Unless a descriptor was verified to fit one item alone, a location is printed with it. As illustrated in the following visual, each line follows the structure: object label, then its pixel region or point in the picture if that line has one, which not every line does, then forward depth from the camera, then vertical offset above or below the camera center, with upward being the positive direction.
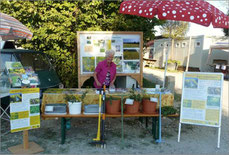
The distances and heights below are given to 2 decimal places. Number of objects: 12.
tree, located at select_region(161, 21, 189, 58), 17.04 +2.92
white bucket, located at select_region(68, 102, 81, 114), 3.46 -0.79
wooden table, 3.56 -0.72
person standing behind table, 4.41 -0.25
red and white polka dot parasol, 3.19 +0.86
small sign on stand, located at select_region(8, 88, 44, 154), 3.12 -0.84
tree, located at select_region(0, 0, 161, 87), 5.99 +1.24
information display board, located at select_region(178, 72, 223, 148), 3.62 -0.67
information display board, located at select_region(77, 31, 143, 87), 5.21 +0.32
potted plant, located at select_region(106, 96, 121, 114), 3.55 -0.77
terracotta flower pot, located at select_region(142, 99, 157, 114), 3.61 -0.80
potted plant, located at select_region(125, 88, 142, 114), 3.58 -0.77
